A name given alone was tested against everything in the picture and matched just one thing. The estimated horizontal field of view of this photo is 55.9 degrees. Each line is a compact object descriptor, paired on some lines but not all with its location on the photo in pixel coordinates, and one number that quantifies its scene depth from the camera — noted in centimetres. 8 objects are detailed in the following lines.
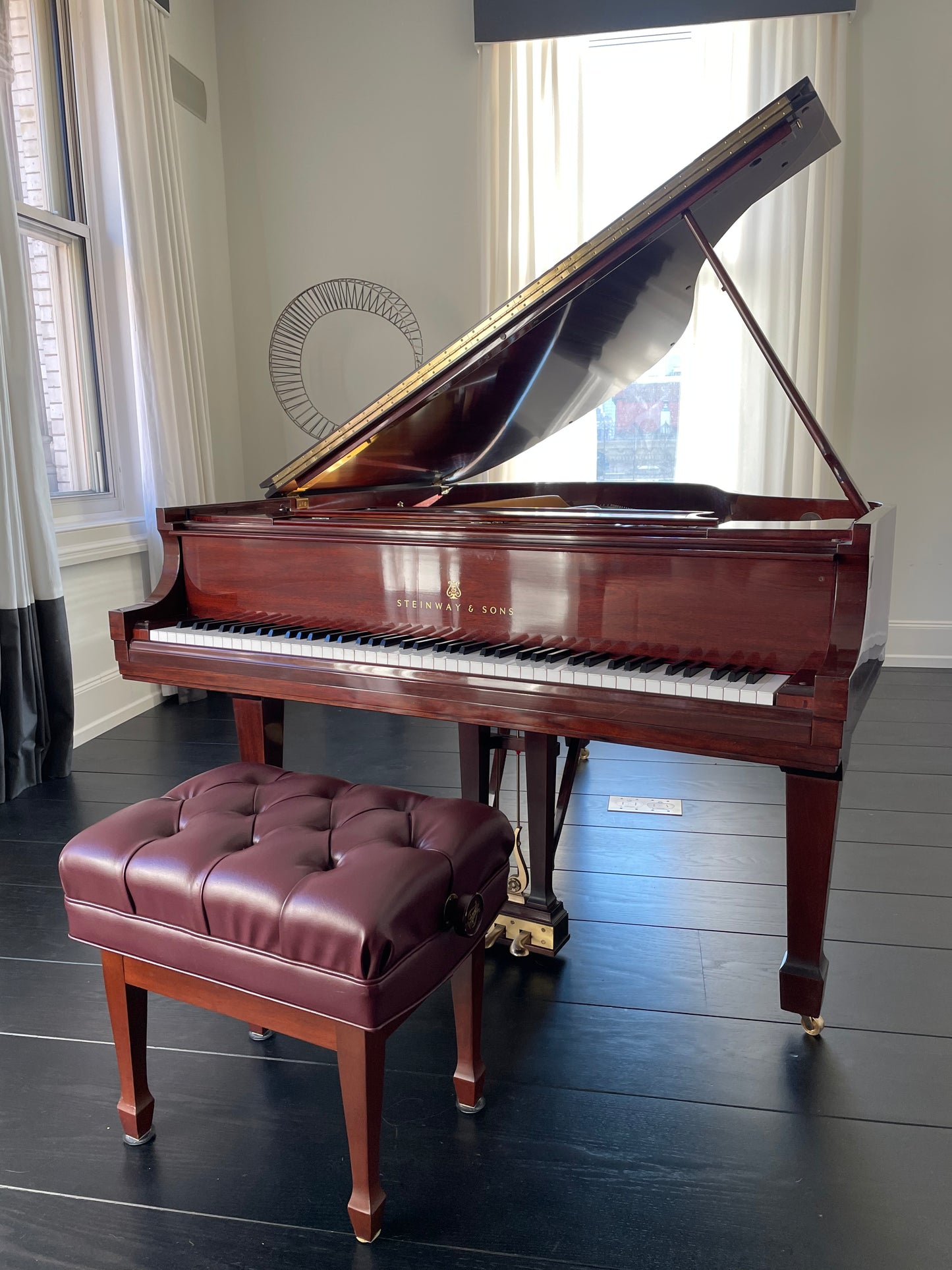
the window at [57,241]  341
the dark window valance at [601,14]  398
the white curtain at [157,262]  361
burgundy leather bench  116
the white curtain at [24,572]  286
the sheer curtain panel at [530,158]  423
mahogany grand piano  150
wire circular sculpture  457
